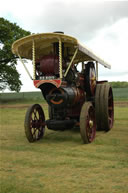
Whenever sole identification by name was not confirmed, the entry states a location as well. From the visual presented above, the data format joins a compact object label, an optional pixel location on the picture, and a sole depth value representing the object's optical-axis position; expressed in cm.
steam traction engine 582
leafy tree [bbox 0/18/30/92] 2316
